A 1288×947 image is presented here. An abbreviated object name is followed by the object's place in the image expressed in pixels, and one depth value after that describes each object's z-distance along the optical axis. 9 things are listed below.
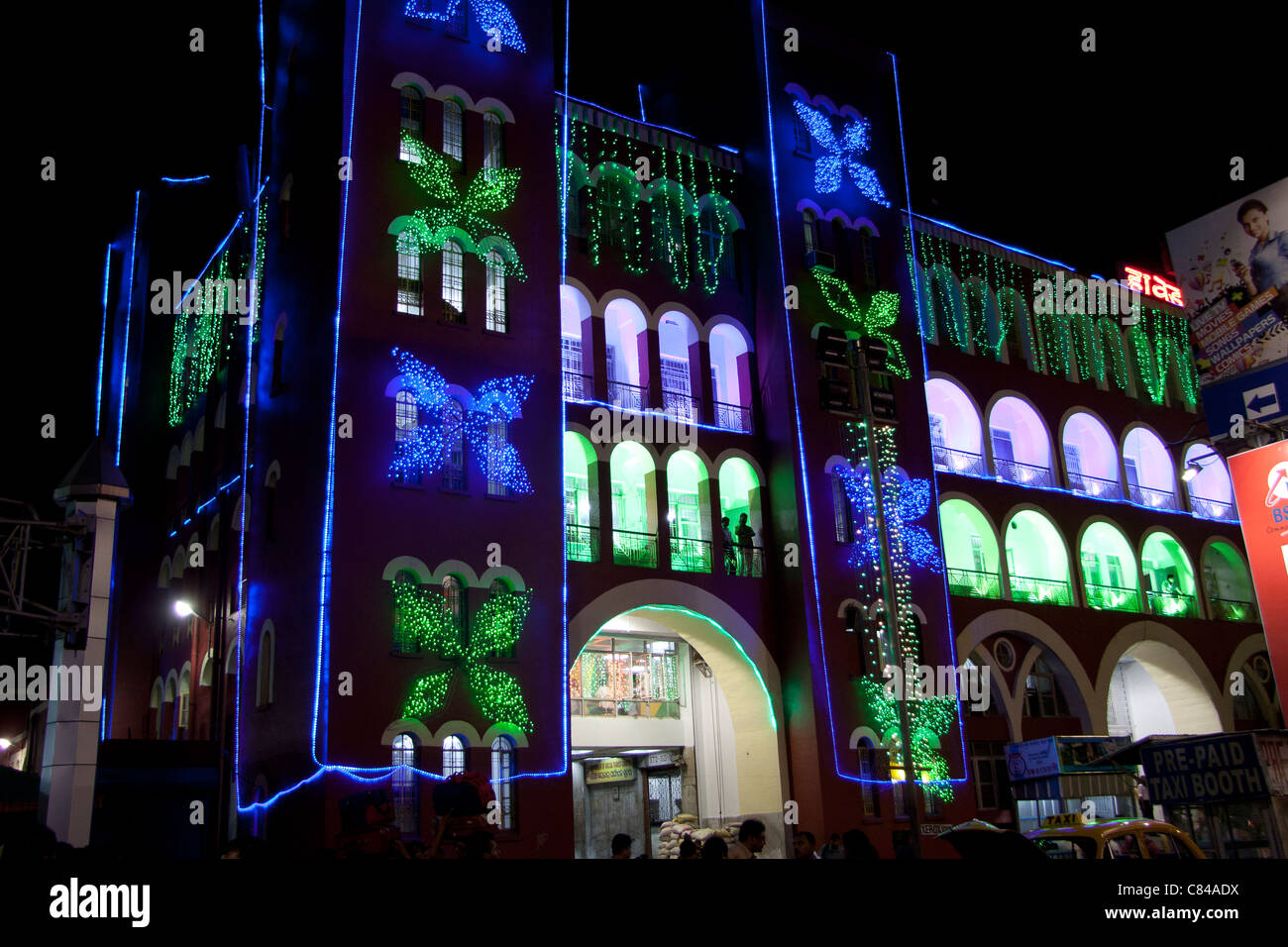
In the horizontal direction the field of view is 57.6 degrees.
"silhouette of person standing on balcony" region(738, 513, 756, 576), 27.02
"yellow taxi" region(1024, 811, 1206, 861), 11.64
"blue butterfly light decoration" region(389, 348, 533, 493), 22.48
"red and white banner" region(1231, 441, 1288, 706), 18.48
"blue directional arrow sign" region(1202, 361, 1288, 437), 18.95
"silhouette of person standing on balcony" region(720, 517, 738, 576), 26.86
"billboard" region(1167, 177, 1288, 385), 18.84
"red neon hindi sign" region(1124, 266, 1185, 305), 38.22
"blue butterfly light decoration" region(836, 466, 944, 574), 27.73
